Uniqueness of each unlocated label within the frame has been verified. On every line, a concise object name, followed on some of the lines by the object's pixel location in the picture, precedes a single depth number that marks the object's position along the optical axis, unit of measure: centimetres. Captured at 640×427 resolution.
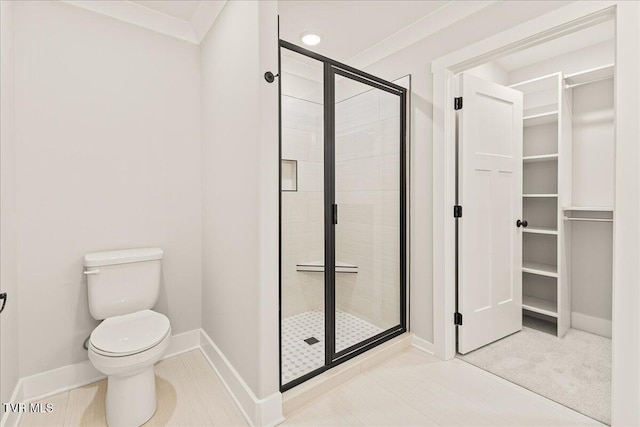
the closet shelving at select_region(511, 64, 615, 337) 264
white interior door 228
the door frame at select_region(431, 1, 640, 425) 142
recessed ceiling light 241
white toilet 155
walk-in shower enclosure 190
